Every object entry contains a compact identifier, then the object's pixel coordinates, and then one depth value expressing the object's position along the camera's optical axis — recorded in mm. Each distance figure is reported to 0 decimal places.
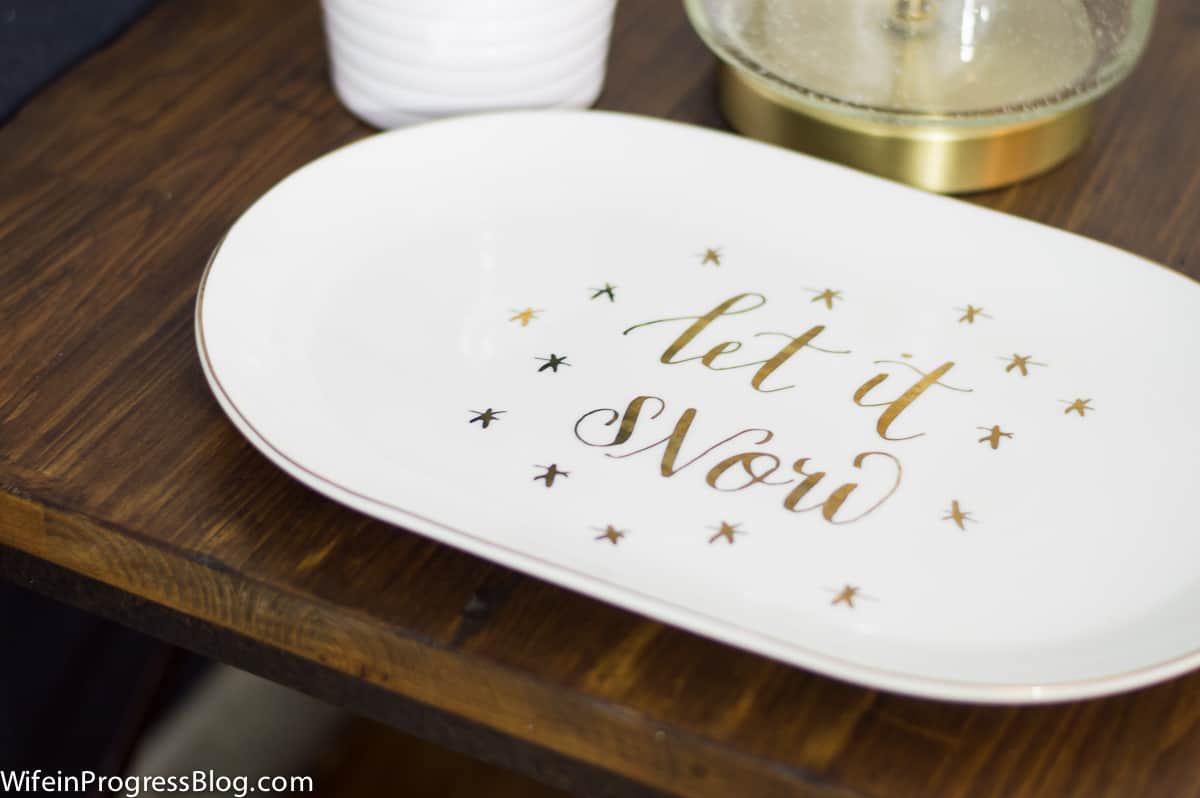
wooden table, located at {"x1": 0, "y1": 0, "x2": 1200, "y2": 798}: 1031
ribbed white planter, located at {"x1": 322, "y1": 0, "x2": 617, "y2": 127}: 1214
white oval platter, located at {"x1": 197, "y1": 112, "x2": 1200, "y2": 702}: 1047
